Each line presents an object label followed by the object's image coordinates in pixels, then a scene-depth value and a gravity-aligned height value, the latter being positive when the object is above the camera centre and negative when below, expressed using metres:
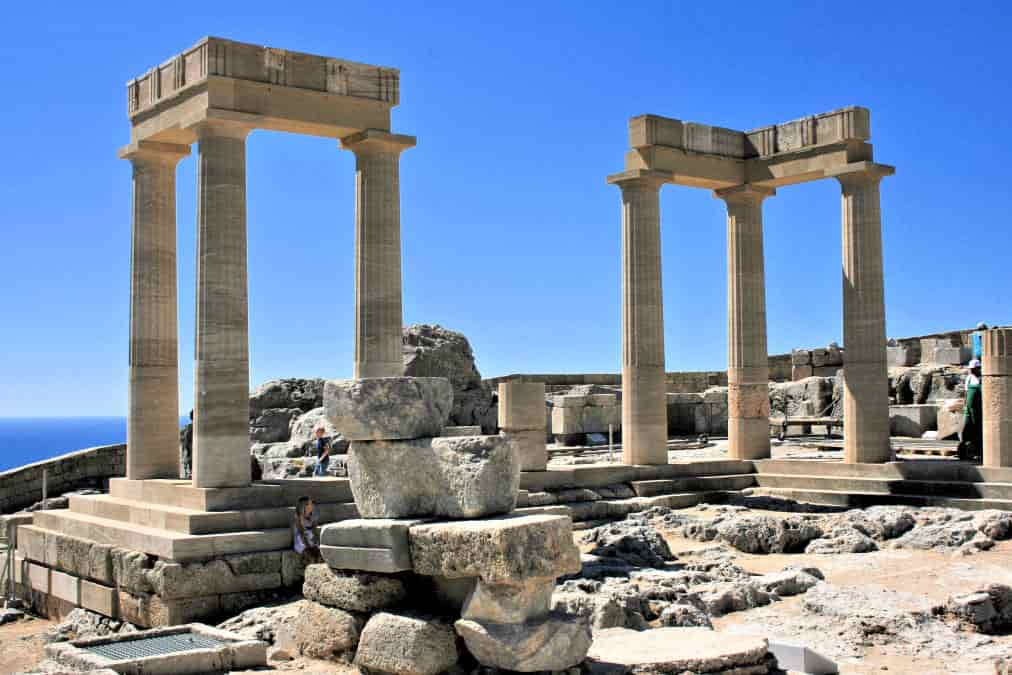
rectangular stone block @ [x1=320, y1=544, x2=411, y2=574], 9.23 -1.38
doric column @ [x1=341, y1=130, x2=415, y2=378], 17.83 +2.25
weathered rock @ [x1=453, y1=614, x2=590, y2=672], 8.36 -1.91
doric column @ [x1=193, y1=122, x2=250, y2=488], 16.08 +1.33
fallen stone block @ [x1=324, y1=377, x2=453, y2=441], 9.84 -0.08
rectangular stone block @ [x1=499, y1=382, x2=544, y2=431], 19.59 -0.17
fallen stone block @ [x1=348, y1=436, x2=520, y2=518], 9.32 -0.70
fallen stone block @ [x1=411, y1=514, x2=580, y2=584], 8.41 -1.20
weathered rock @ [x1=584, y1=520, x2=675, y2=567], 14.98 -2.13
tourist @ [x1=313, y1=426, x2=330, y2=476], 19.69 -0.96
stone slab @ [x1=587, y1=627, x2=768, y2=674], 8.67 -2.14
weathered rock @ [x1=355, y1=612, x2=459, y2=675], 8.75 -2.01
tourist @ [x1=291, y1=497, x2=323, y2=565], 14.28 -1.73
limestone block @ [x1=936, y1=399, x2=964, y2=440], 26.53 -0.84
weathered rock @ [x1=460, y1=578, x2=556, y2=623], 8.49 -1.61
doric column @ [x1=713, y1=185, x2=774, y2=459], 23.34 +1.40
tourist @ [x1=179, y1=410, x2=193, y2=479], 25.58 -1.17
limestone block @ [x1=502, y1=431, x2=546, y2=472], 19.62 -0.98
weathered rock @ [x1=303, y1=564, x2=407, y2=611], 9.38 -1.68
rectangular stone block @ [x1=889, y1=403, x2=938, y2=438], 29.45 -0.81
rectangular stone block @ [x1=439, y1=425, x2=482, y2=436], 23.50 -0.73
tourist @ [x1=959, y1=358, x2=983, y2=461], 20.23 -0.59
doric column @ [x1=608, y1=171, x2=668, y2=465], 21.75 +1.39
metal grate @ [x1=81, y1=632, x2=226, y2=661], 10.16 -2.34
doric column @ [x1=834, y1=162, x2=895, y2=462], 21.09 +1.34
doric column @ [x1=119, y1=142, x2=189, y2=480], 18.12 +1.37
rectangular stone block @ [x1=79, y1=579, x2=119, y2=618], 15.16 -2.77
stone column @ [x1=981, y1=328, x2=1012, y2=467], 18.67 -0.11
